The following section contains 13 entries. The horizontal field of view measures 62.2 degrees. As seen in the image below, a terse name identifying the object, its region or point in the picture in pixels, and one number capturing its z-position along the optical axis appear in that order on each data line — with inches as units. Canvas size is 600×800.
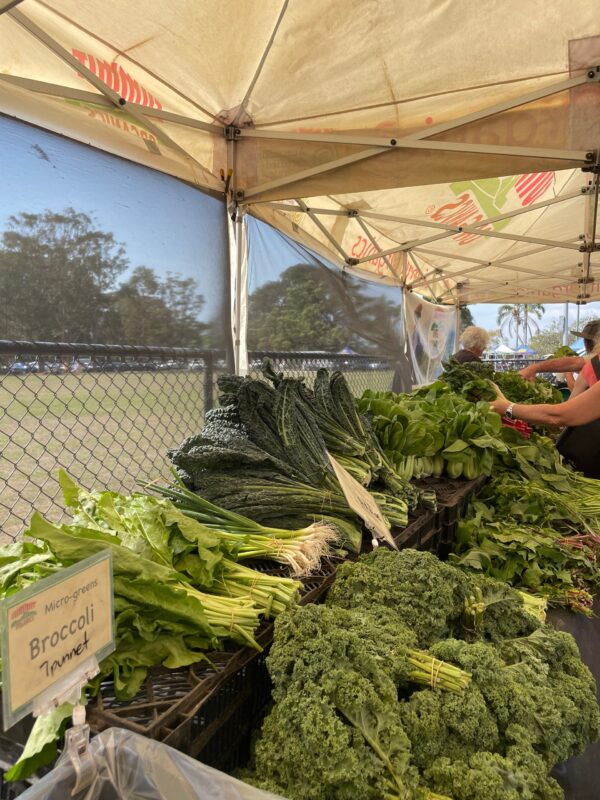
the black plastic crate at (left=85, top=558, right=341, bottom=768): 39.9
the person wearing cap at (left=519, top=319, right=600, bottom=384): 235.8
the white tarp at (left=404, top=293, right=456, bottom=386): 333.0
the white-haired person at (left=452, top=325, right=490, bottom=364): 270.1
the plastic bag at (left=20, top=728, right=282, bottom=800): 33.8
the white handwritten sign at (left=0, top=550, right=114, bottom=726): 28.9
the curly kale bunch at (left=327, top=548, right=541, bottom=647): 56.7
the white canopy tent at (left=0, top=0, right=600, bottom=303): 93.9
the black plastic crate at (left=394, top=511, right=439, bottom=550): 83.1
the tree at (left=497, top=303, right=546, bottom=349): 2401.1
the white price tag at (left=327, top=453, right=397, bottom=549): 75.7
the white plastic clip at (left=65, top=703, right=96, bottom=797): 34.0
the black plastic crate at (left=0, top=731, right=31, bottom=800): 41.6
